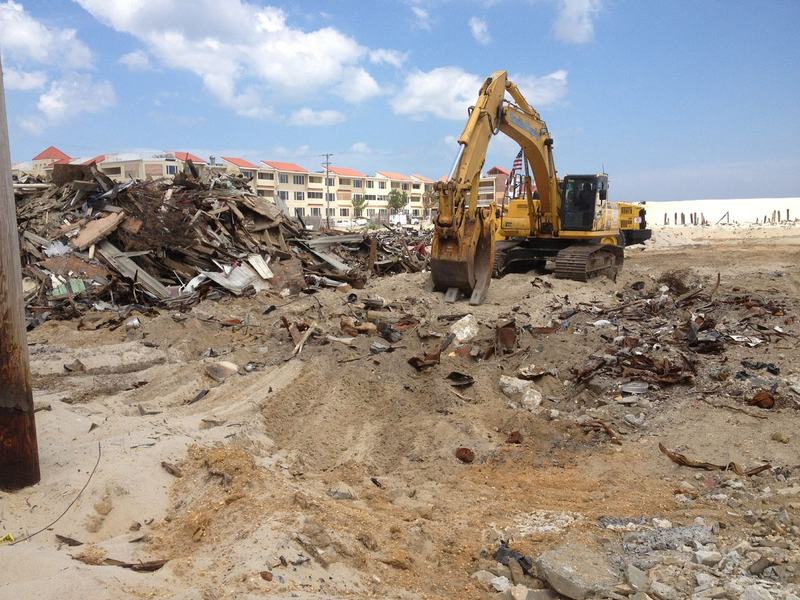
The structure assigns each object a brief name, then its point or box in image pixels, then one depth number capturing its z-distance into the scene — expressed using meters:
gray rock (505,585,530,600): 3.53
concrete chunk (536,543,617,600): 3.55
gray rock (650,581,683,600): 3.37
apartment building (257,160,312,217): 72.12
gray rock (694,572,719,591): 3.40
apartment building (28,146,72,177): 61.10
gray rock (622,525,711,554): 3.98
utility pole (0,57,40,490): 3.80
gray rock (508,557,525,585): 3.82
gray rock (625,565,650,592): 3.48
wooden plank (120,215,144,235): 13.32
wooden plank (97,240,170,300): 12.32
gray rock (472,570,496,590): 3.78
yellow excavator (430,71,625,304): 10.97
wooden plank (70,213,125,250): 12.93
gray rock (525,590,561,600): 3.55
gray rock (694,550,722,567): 3.66
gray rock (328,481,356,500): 5.00
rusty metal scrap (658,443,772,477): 5.17
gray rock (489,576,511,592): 3.73
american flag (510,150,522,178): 14.50
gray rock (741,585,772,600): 3.19
